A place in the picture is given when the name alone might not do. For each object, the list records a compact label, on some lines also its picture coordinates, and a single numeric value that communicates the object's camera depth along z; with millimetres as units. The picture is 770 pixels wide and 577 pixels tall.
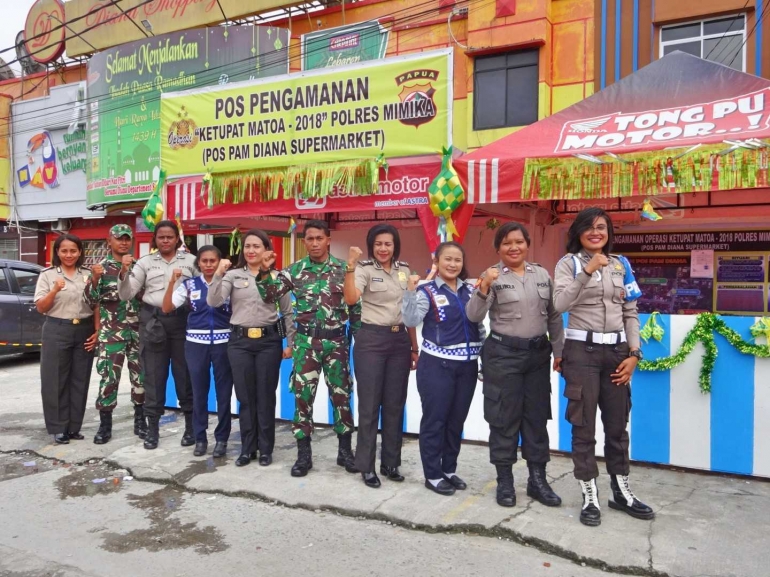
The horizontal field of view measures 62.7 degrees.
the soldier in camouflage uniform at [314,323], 4434
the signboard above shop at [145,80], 14680
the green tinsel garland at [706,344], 4355
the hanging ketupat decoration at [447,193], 6008
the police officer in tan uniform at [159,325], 5258
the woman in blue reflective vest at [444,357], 3992
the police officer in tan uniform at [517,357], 3783
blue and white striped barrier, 4309
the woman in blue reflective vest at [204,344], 4973
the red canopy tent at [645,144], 5133
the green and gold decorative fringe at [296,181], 6703
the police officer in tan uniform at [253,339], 4637
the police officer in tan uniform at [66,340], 5422
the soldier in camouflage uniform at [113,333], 5328
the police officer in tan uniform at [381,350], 4199
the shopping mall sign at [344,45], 13625
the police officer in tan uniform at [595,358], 3609
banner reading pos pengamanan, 6566
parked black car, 10039
